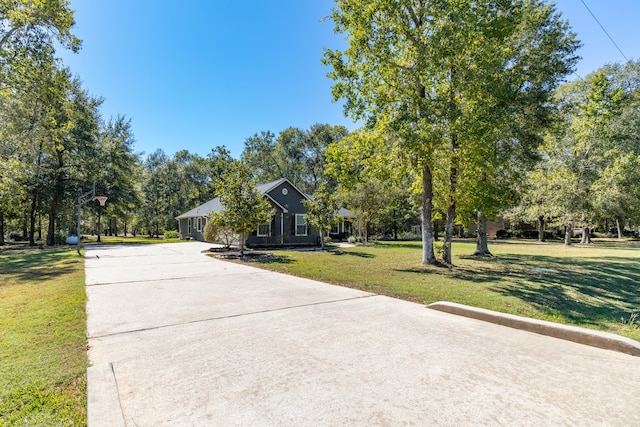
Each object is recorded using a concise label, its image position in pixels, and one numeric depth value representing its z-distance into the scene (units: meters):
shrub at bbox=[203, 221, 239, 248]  17.38
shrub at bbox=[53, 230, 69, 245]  26.11
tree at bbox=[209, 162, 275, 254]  15.07
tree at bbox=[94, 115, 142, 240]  27.67
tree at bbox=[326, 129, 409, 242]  11.45
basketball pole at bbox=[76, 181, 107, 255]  16.43
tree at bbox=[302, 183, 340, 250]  19.58
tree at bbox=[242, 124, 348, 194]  44.62
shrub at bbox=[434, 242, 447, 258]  12.64
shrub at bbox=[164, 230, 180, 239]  36.53
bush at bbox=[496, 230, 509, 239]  39.69
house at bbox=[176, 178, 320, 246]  22.55
